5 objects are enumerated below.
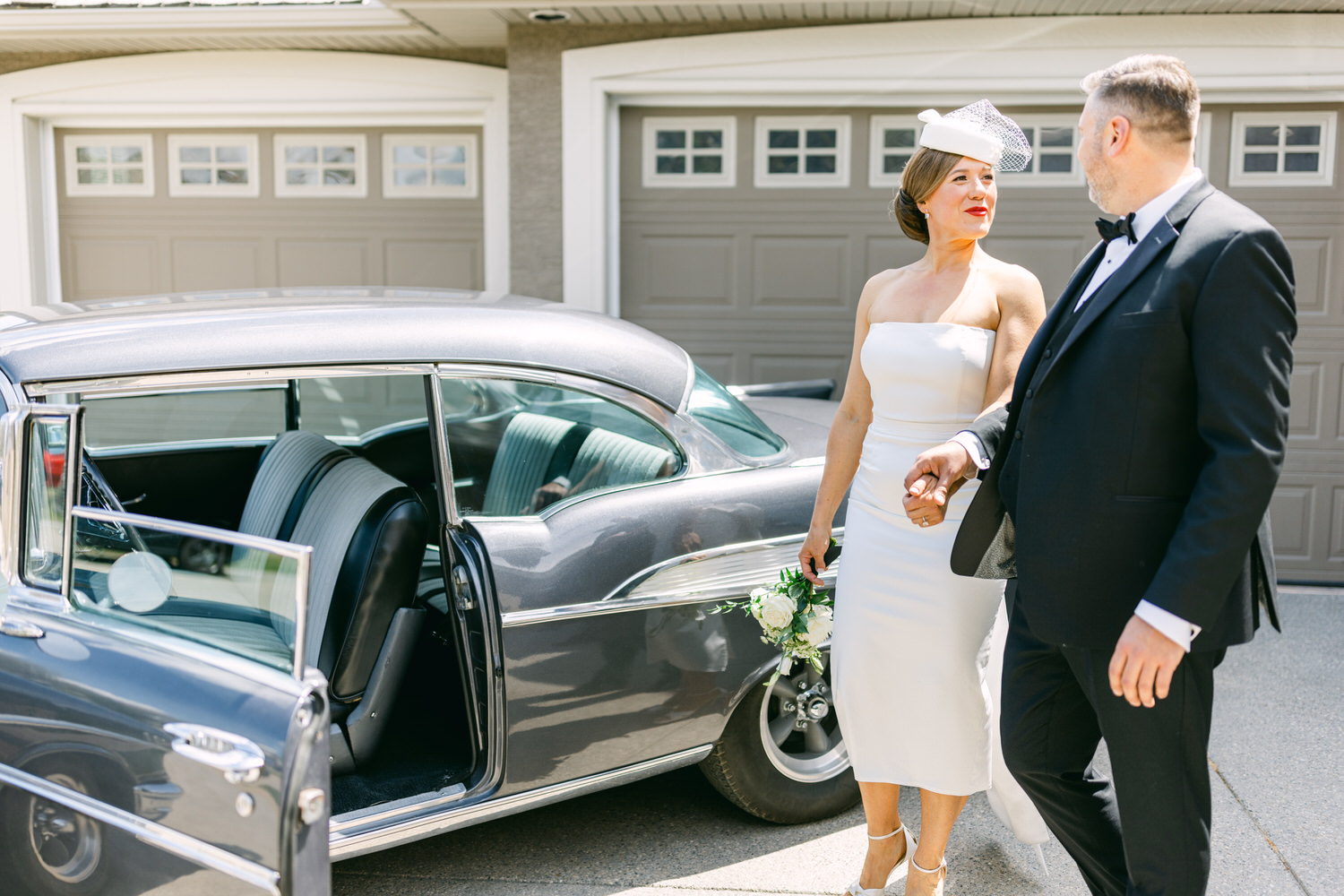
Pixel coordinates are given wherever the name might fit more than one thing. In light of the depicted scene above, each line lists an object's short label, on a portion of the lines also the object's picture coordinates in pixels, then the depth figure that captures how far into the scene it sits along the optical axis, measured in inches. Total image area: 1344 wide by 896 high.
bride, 102.0
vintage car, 74.6
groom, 71.2
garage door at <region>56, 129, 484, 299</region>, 274.1
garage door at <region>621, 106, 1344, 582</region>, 239.1
